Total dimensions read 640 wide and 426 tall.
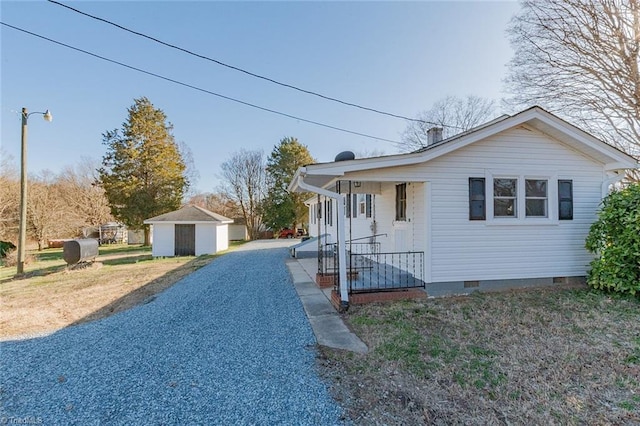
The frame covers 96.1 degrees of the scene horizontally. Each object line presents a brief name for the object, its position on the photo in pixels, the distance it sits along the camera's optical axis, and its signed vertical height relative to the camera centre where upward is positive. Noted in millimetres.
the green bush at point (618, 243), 6121 -532
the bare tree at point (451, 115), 24594 +9278
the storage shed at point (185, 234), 18203 -921
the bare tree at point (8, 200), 18922 +1323
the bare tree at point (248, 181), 31203 +4201
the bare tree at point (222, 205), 32375 +1796
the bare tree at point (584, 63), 10953 +6606
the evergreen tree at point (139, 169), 22312 +3973
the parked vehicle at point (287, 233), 30578 -1434
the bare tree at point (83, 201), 27594 +1837
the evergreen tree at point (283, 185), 29172 +3522
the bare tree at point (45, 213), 21719 +529
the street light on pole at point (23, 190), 12234 +1291
